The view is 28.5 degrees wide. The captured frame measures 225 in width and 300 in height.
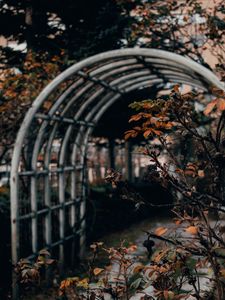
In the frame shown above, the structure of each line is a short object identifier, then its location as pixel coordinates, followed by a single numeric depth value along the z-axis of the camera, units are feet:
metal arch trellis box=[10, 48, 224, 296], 19.30
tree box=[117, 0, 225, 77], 29.89
